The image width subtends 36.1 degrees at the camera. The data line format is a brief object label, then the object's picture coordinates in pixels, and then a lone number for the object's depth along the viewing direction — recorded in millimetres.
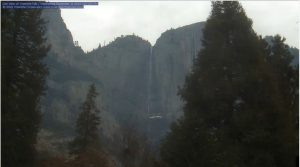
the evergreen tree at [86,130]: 40281
